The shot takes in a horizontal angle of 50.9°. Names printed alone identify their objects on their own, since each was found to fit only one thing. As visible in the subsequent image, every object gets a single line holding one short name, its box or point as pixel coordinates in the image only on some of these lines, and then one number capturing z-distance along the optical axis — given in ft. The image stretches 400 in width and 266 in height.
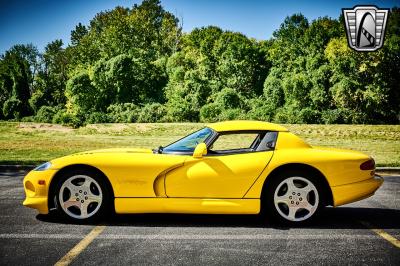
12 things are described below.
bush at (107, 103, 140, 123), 108.27
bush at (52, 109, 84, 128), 99.68
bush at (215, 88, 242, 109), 114.73
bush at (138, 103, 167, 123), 105.40
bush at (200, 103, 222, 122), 106.67
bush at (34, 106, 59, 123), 114.30
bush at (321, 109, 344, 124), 103.45
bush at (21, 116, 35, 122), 117.84
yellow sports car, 15.96
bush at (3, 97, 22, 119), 144.25
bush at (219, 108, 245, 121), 103.24
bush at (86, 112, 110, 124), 104.17
